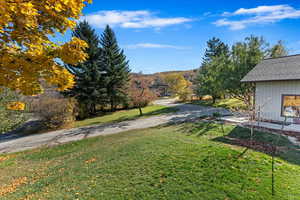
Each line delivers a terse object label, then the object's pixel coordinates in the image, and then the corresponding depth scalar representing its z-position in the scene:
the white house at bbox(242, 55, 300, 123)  9.55
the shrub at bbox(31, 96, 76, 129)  13.41
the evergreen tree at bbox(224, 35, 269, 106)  14.35
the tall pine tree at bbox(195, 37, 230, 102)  17.64
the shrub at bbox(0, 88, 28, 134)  8.91
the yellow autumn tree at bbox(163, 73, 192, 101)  29.64
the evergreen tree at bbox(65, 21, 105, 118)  18.45
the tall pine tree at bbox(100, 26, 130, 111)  20.98
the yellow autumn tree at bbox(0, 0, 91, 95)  3.17
